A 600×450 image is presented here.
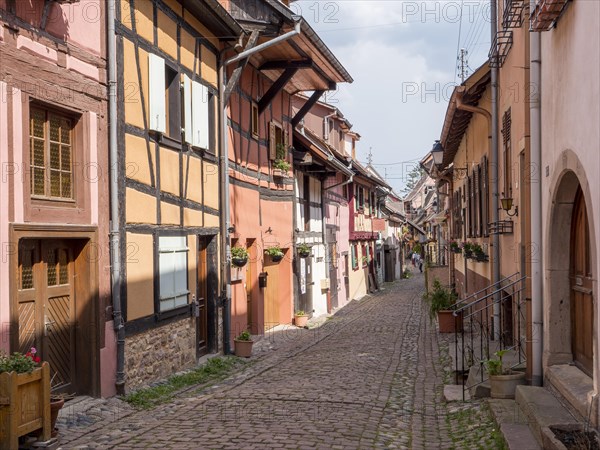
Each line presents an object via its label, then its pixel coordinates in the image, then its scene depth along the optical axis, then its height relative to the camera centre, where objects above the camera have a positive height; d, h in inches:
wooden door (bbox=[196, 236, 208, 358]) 508.4 -44.5
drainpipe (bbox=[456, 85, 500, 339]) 469.1 +40.7
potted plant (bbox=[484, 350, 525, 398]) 315.4 -65.5
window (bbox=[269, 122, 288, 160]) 688.4 +84.7
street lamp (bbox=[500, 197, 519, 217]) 418.6 +12.9
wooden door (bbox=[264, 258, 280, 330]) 723.4 -67.0
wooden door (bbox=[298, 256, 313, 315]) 820.6 -64.8
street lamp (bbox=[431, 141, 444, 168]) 767.1 +79.0
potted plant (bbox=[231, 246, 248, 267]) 547.8 -20.2
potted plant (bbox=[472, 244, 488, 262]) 531.4 -19.6
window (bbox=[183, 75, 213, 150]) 456.8 +74.7
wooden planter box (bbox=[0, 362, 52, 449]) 230.2 -56.2
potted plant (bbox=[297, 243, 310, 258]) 776.3 -21.9
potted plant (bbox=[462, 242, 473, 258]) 585.1 -18.5
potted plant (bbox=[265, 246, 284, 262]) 669.9 -21.3
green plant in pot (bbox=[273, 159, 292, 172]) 697.0 +61.3
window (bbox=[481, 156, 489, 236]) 544.1 +22.4
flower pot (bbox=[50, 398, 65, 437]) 259.3 -63.5
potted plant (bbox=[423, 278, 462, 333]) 681.6 -75.4
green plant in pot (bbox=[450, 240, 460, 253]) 782.5 -21.1
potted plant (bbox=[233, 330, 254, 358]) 538.3 -84.2
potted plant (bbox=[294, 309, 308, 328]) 759.7 -93.2
